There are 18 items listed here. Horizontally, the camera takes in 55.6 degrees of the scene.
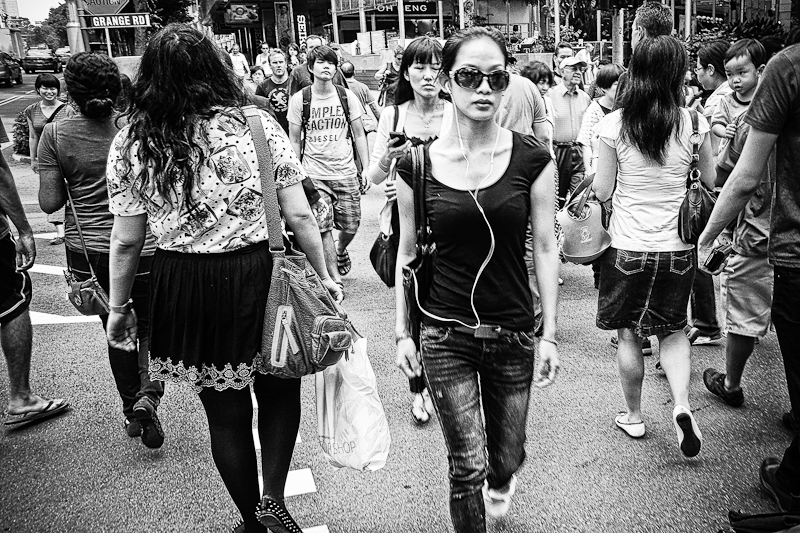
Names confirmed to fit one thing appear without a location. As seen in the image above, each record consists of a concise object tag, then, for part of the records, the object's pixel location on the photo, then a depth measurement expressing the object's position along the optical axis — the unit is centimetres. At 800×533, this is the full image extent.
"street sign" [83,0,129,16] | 1952
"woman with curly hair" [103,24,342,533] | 266
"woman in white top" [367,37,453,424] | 424
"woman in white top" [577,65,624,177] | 674
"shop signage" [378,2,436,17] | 5512
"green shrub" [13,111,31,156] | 1296
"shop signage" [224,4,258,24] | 6059
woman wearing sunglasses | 265
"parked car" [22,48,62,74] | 5745
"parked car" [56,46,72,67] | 4420
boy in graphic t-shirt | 672
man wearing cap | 764
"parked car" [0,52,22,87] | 4478
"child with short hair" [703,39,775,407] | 399
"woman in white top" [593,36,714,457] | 362
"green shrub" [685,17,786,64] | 1119
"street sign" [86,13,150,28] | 1625
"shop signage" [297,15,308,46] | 3874
